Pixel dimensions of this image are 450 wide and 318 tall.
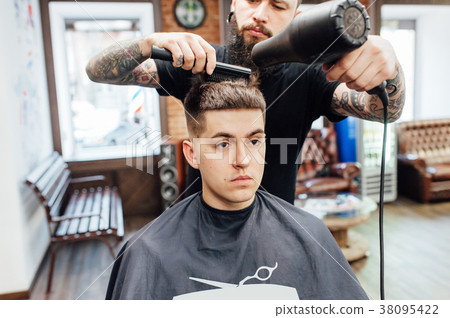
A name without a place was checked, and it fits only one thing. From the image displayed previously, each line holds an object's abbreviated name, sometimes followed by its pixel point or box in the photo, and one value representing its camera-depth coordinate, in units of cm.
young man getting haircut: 87
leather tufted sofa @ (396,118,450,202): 357
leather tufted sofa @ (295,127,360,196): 301
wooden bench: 213
